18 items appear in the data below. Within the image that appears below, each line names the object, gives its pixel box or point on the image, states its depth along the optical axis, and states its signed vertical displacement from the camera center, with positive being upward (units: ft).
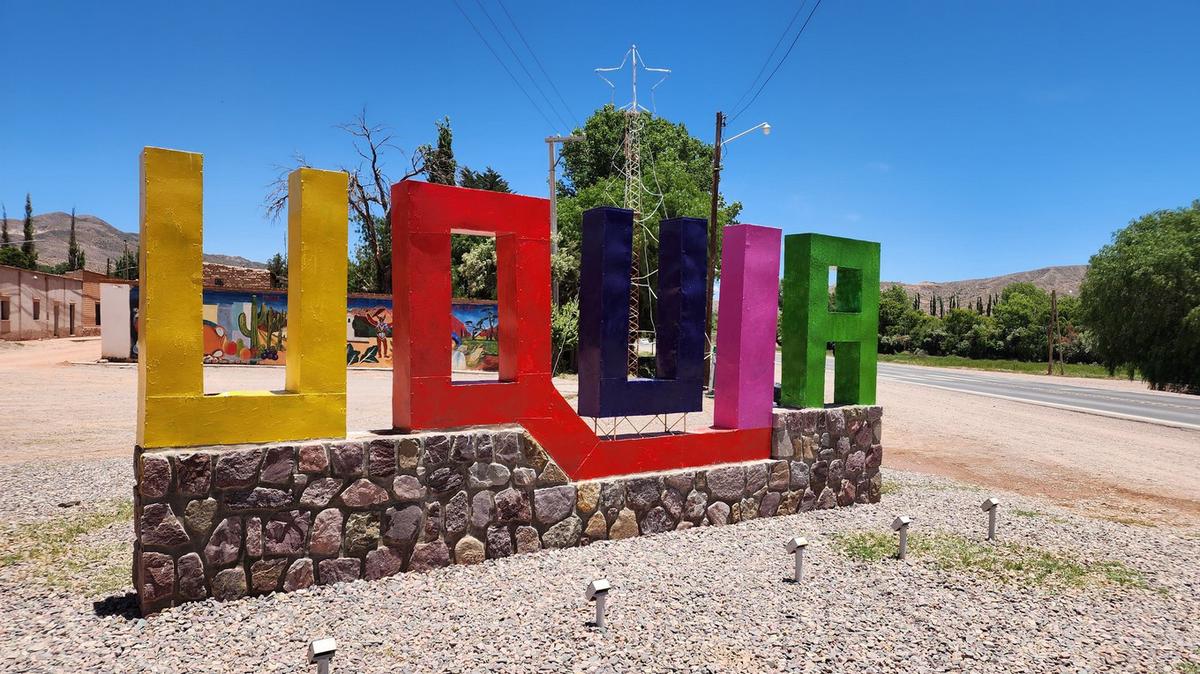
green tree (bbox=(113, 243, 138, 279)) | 183.87 +13.80
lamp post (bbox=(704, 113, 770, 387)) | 61.00 +14.28
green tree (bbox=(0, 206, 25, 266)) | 162.15 +13.55
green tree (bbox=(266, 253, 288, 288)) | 170.20 +14.49
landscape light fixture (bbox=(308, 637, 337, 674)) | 10.39 -5.16
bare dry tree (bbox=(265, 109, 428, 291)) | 99.71 +16.10
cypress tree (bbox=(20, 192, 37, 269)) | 164.65 +18.59
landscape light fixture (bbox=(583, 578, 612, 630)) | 13.33 -5.37
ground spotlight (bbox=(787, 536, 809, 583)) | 16.54 -5.42
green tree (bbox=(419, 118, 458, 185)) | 108.37 +27.83
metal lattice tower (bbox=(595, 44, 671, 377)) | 66.11 +15.92
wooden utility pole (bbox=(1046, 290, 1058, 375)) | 134.78 +0.24
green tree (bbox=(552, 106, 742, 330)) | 88.33 +23.04
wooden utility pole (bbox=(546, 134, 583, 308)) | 65.16 +15.58
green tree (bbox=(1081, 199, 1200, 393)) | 93.45 +5.51
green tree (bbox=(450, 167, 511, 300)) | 96.22 +7.29
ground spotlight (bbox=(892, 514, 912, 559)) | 18.44 -5.45
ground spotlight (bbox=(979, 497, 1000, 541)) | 20.65 -5.37
